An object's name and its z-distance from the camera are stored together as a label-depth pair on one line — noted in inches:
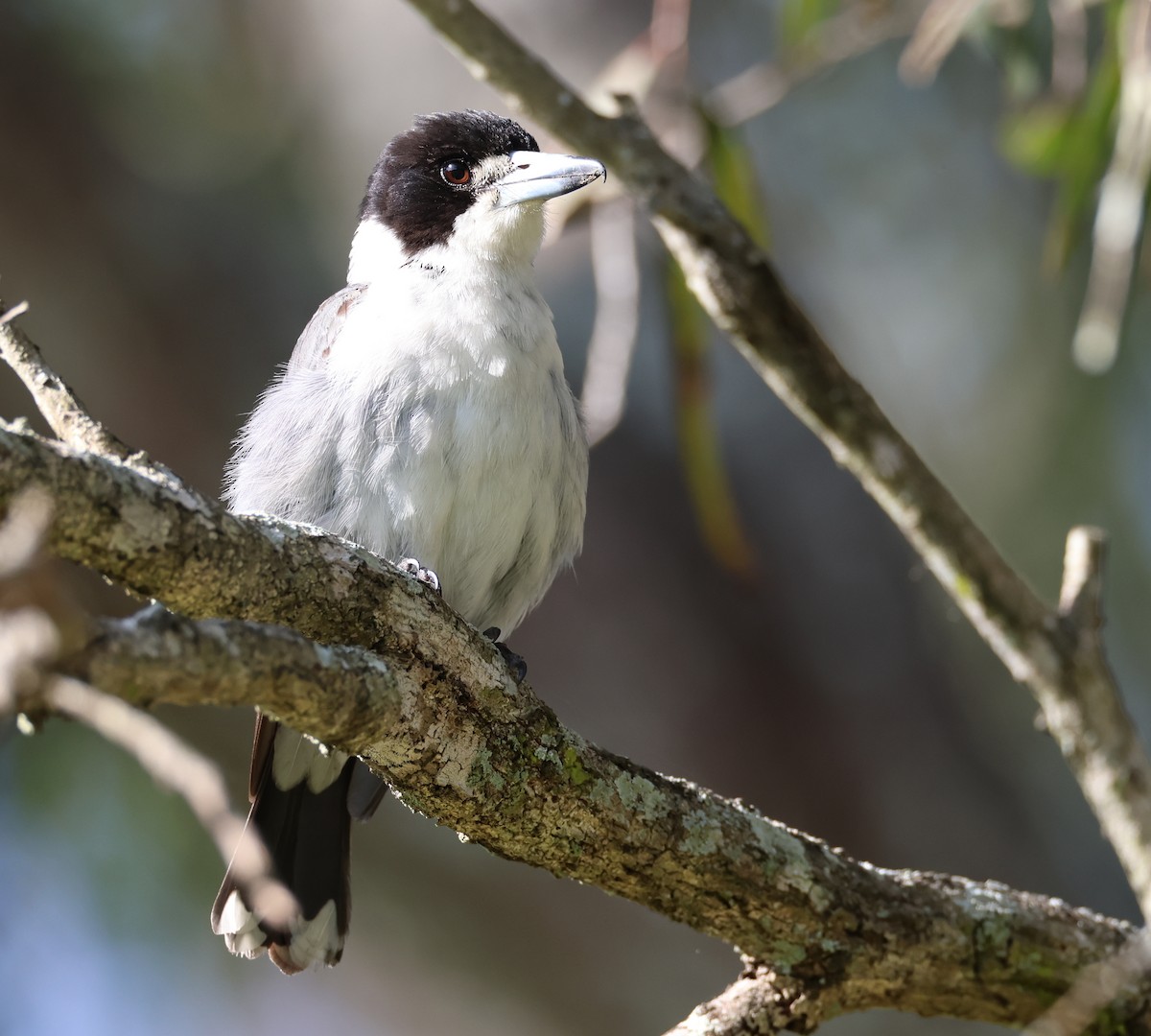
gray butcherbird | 175.3
